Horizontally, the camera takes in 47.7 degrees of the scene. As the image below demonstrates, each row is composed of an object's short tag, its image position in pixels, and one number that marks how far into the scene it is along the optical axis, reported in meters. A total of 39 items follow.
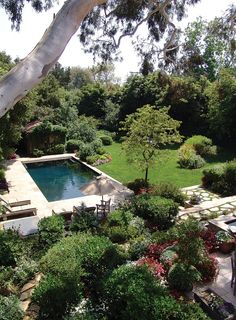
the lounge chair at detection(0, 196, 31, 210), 10.44
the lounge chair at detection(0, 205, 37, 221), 9.46
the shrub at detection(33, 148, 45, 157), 18.68
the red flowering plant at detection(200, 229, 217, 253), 7.07
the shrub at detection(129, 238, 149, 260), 6.73
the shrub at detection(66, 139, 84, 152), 19.62
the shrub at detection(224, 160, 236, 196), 11.20
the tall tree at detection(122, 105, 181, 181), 11.19
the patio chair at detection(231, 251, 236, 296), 5.63
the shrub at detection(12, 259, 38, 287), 6.00
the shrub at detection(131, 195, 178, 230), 8.32
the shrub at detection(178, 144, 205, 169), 14.80
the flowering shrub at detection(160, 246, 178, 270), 6.06
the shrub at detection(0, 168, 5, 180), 13.77
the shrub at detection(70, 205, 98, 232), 8.00
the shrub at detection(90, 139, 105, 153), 18.58
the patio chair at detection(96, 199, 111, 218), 8.88
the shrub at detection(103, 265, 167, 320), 4.36
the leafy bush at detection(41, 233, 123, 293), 5.38
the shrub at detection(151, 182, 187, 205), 9.85
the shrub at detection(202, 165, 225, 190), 11.72
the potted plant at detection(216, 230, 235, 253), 7.04
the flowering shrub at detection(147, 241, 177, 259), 6.62
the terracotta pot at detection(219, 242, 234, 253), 7.04
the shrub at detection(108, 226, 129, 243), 7.51
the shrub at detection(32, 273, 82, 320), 4.75
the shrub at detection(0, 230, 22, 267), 6.45
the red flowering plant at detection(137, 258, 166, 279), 5.83
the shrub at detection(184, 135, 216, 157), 16.69
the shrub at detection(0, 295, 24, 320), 4.66
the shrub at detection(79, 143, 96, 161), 17.64
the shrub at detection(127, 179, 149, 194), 11.92
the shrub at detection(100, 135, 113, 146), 21.10
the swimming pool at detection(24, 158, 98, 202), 13.33
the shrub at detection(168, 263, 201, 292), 5.55
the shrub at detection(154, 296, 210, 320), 4.31
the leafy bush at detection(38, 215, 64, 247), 7.27
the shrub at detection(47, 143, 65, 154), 19.24
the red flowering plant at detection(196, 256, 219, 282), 6.05
